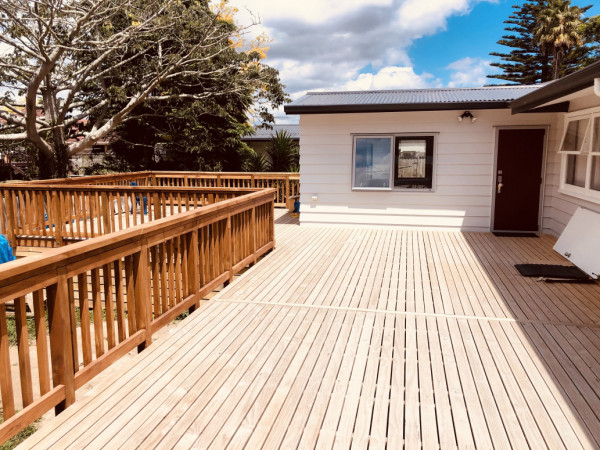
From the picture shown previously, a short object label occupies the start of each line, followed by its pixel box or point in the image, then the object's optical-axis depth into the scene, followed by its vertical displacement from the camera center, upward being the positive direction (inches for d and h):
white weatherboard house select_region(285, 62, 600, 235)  285.7 -0.3
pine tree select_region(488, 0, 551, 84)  1079.6 +264.4
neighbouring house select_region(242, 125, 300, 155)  912.3 +43.3
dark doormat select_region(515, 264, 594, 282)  184.2 -46.7
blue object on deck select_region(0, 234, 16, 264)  214.0 -42.8
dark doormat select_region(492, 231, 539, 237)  290.2 -46.8
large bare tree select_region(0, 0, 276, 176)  440.1 +113.4
